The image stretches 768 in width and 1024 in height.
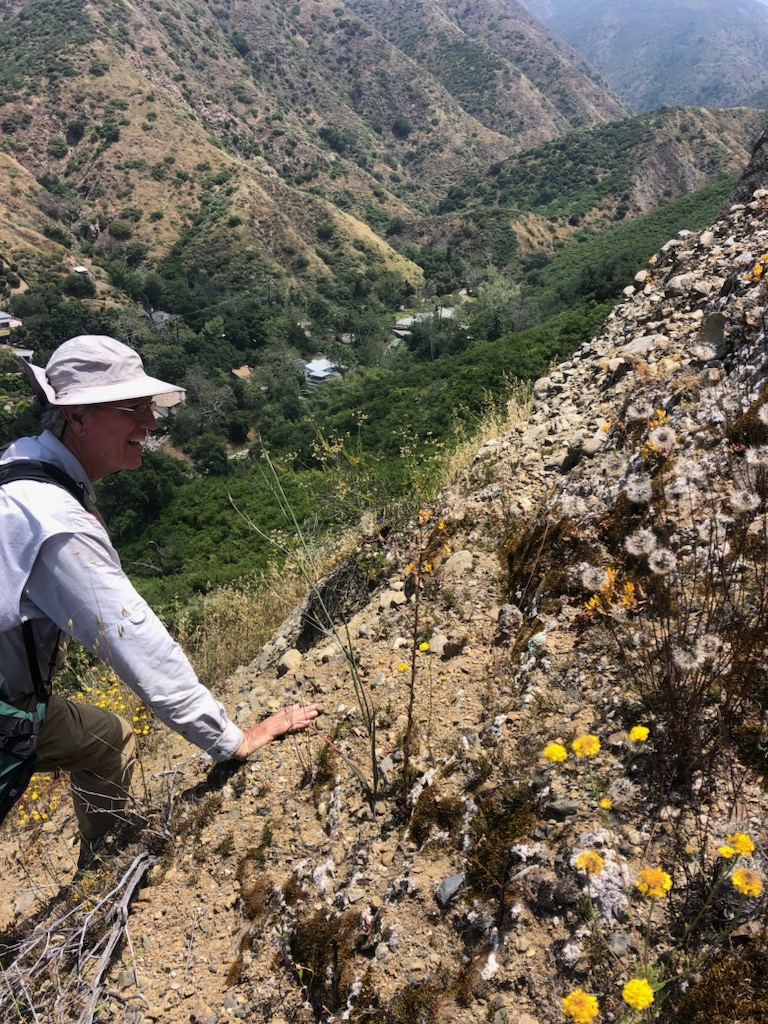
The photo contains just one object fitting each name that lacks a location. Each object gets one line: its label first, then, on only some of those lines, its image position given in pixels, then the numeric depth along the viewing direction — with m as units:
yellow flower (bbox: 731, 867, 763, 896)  1.15
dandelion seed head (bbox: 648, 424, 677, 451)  2.72
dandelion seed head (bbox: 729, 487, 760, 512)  2.03
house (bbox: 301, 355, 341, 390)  50.53
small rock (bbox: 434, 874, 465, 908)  1.66
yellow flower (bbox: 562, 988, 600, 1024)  1.13
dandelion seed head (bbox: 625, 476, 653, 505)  2.53
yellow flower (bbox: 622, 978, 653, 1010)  1.06
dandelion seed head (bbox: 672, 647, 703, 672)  1.66
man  1.77
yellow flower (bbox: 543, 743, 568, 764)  1.40
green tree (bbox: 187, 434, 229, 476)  35.91
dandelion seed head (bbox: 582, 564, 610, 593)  2.39
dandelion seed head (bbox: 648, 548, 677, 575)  1.99
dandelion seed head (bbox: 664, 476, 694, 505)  2.37
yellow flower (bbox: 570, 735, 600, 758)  1.43
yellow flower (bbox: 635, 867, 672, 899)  1.22
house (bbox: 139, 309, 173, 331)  55.54
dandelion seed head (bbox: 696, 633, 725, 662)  1.67
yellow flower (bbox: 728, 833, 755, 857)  1.19
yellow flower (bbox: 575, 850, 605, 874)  1.30
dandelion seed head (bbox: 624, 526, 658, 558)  2.20
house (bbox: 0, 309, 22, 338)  48.15
